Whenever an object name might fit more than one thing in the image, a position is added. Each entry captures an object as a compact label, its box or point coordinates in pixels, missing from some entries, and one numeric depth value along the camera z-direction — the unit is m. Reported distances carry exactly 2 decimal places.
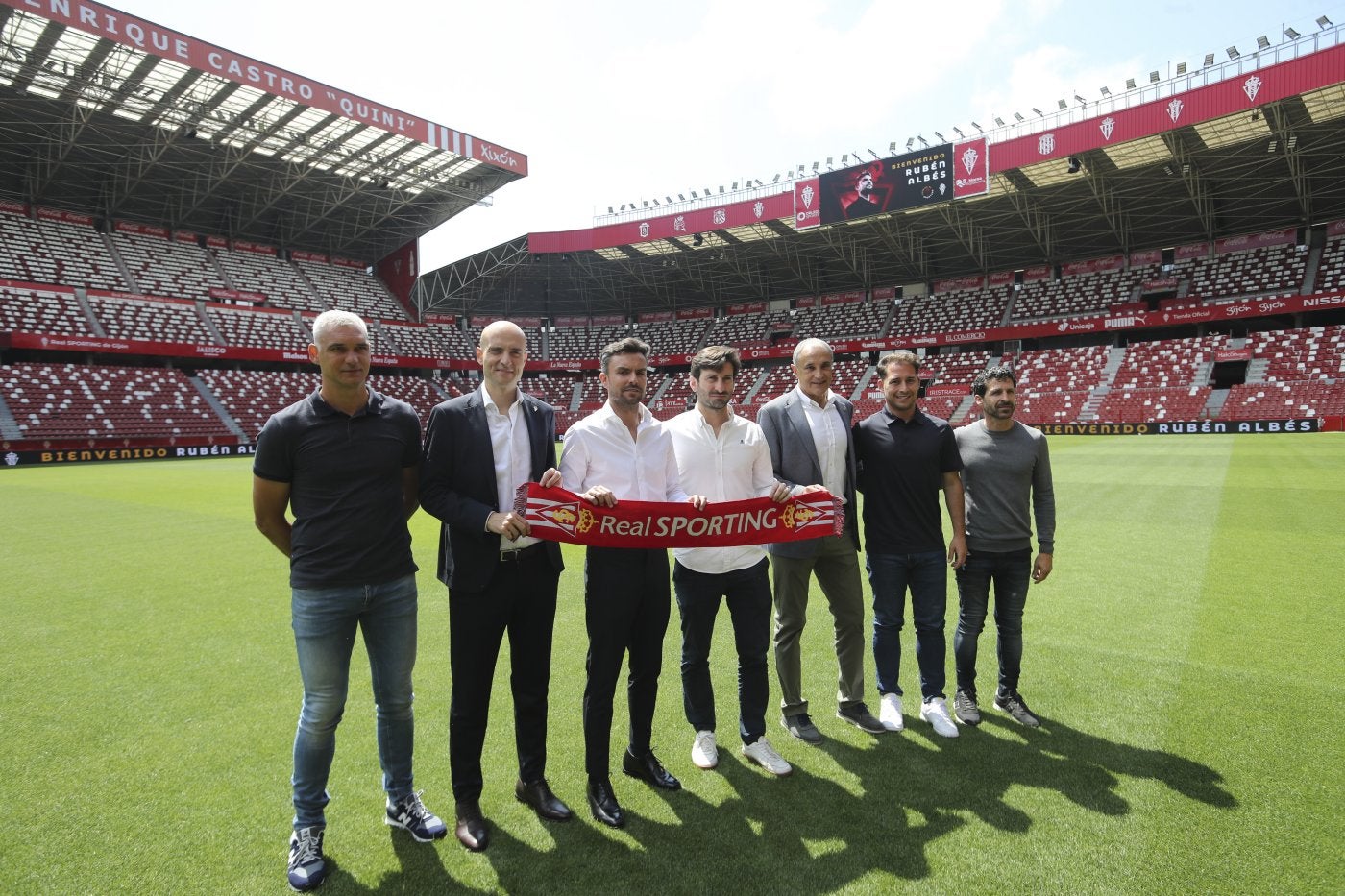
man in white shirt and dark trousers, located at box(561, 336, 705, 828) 3.30
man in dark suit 3.08
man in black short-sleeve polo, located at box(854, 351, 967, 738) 4.09
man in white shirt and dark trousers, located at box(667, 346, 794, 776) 3.62
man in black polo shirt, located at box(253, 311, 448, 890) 2.83
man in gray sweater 4.15
